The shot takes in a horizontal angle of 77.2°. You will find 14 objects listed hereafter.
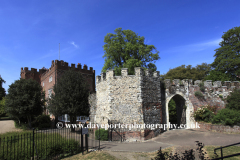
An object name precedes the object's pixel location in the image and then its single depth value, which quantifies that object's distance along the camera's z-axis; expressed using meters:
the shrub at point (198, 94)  16.28
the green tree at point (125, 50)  20.83
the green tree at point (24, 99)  18.31
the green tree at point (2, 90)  36.14
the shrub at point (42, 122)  21.01
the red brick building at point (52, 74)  22.66
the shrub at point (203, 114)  15.22
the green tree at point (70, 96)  15.99
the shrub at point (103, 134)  12.90
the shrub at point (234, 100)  15.67
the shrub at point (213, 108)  16.10
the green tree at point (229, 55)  24.41
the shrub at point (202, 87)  16.81
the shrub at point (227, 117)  13.42
